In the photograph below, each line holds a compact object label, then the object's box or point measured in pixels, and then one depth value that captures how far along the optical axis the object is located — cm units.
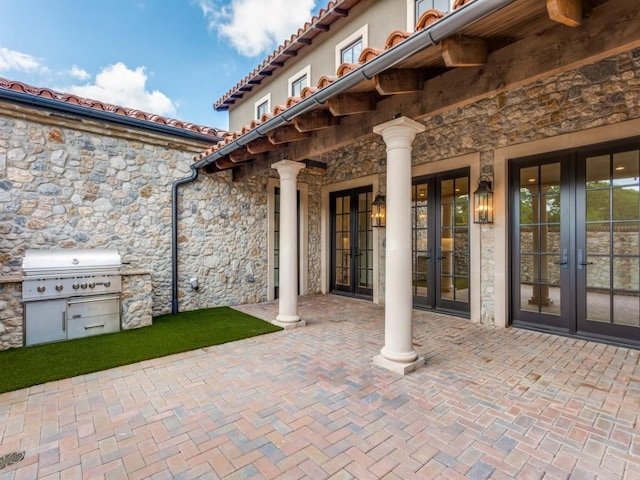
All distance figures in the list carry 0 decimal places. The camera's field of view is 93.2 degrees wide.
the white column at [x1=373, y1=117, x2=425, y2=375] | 319
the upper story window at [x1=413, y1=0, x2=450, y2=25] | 493
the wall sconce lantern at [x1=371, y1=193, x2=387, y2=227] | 633
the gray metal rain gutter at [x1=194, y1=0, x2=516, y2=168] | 179
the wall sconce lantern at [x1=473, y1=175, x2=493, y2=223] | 478
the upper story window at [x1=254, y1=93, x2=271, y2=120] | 854
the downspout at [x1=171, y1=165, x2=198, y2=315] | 550
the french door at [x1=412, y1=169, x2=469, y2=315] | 534
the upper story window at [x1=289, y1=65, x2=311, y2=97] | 726
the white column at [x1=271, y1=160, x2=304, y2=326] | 480
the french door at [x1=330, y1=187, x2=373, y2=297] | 705
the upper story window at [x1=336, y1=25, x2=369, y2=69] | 599
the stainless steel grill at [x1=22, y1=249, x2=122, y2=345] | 388
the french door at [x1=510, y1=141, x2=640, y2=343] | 383
